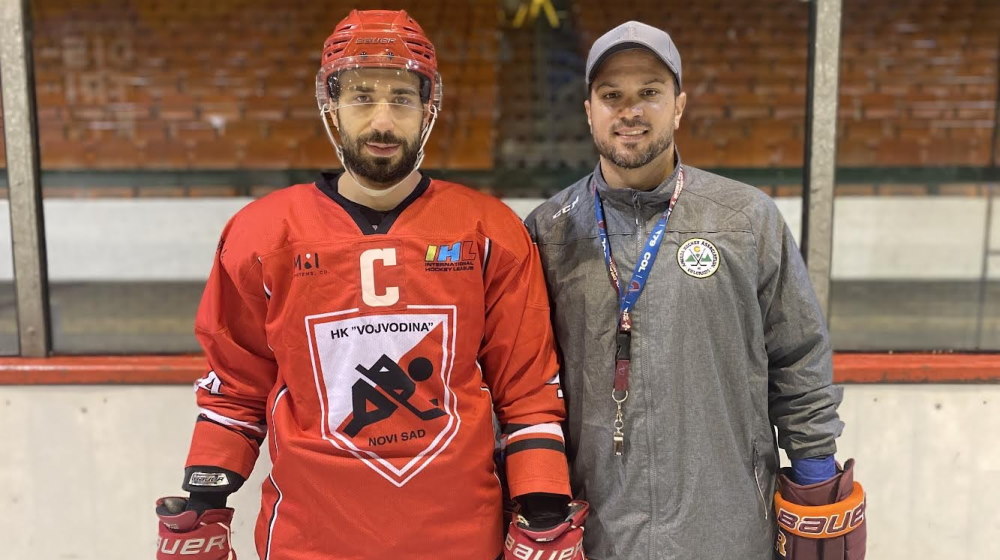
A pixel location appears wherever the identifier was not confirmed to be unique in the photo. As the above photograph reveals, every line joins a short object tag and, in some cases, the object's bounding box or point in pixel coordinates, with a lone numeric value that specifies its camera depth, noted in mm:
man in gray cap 1330
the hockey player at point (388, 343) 1291
